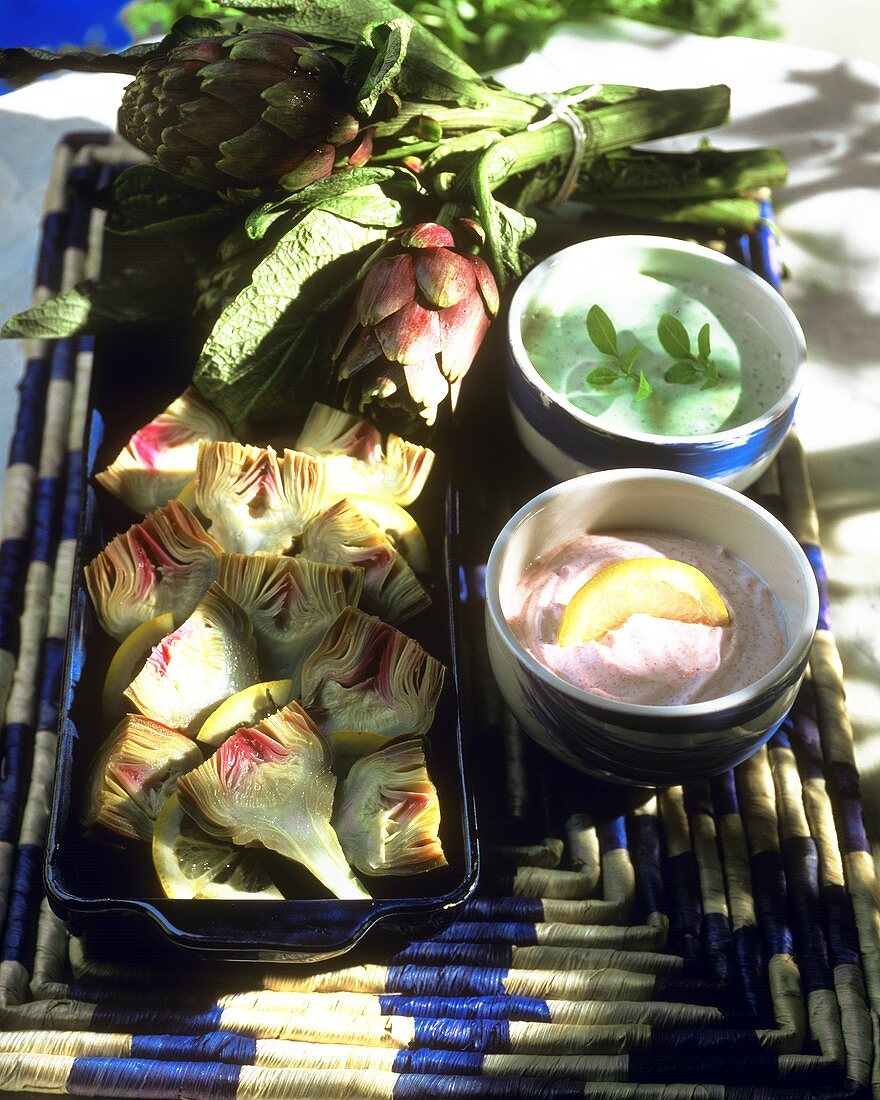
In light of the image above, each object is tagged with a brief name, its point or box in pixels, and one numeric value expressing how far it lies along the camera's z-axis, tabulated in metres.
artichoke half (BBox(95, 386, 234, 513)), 0.87
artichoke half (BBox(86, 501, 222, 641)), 0.79
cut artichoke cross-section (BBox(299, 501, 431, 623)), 0.81
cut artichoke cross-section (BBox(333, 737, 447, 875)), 0.69
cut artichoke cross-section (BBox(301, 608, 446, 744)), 0.75
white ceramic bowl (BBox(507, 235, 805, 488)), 0.83
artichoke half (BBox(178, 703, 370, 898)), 0.69
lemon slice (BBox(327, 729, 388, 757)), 0.74
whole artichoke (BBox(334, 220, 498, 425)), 0.85
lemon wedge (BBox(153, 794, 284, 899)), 0.69
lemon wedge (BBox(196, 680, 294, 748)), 0.73
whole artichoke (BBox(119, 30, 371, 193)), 0.86
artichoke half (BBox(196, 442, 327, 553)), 0.85
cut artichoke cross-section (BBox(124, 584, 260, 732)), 0.74
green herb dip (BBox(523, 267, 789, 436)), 0.89
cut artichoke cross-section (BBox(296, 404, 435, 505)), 0.88
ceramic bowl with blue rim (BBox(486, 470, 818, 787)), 0.68
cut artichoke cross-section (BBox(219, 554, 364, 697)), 0.79
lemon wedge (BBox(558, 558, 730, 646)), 0.75
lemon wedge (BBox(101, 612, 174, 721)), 0.77
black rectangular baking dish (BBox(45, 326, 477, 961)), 0.66
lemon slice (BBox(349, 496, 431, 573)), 0.86
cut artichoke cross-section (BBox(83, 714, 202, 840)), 0.70
